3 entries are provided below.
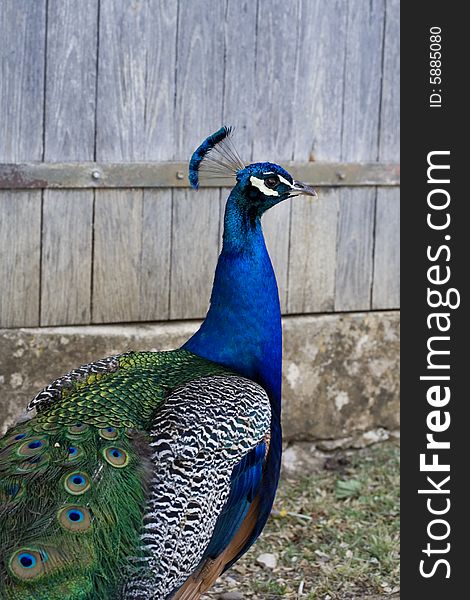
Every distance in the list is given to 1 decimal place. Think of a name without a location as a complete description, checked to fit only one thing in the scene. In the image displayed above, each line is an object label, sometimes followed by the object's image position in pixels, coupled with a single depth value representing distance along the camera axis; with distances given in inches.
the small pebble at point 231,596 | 150.6
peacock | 108.9
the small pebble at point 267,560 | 159.9
